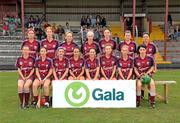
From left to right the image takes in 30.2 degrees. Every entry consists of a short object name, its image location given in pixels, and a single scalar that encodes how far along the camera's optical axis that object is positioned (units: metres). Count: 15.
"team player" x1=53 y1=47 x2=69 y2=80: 7.85
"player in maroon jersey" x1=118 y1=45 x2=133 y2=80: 7.89
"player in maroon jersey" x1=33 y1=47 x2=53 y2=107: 7.69
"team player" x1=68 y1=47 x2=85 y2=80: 7.90
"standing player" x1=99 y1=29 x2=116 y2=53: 8.40
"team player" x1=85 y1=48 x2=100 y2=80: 7.87
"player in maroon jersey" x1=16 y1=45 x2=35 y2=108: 7.67
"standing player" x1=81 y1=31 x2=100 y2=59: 8.25
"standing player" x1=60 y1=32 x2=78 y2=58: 8.25
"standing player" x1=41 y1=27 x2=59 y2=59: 8.24
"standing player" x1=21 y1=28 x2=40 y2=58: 8.27
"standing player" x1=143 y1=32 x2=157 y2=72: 8.36
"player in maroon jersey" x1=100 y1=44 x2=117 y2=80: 7.92
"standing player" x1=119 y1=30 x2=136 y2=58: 8.30
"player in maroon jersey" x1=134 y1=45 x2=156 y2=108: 7.92
